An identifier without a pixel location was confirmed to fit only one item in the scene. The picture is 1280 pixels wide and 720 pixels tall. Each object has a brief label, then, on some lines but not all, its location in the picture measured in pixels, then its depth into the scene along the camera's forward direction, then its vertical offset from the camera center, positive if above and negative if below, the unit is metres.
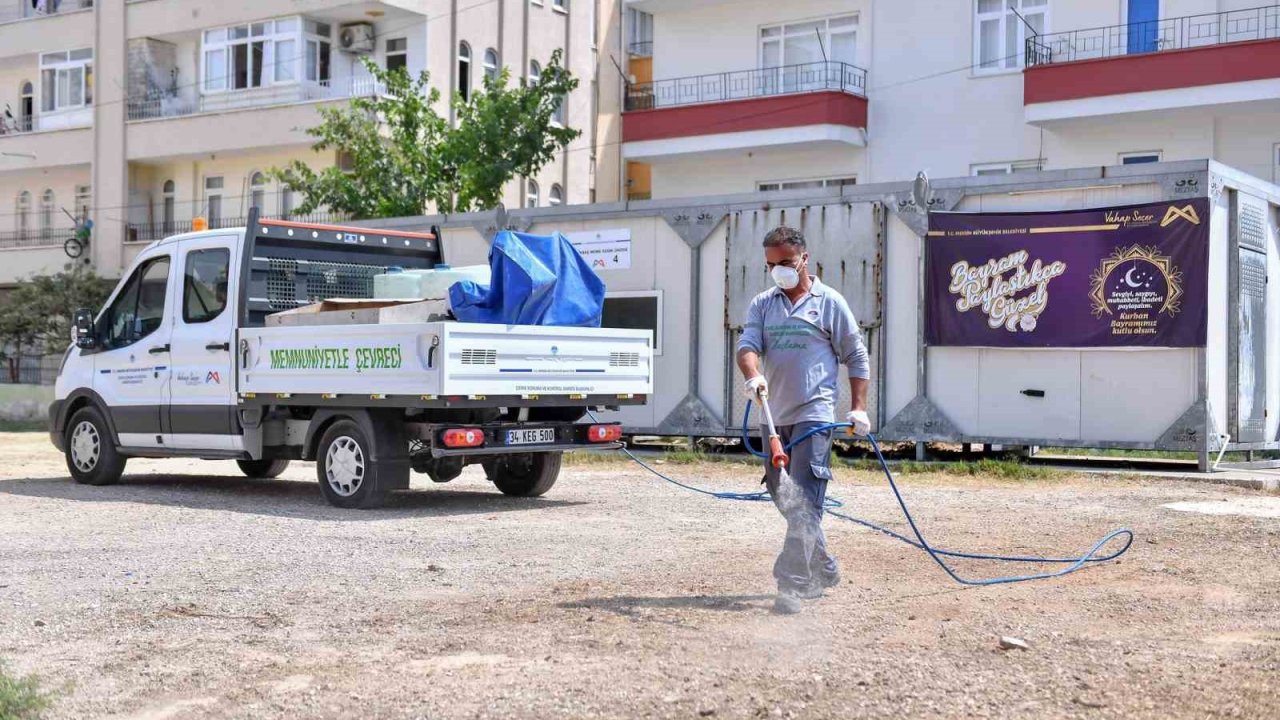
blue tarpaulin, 12.62 +0.52
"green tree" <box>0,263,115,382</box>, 35.59 +0.90
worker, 7.86 -0.10
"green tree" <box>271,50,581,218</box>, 30.22 +3.99
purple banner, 16.19 +0.84
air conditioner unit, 36.50 +7.33
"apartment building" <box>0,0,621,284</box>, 36.19 +6.41
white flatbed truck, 12.30 -0.22
